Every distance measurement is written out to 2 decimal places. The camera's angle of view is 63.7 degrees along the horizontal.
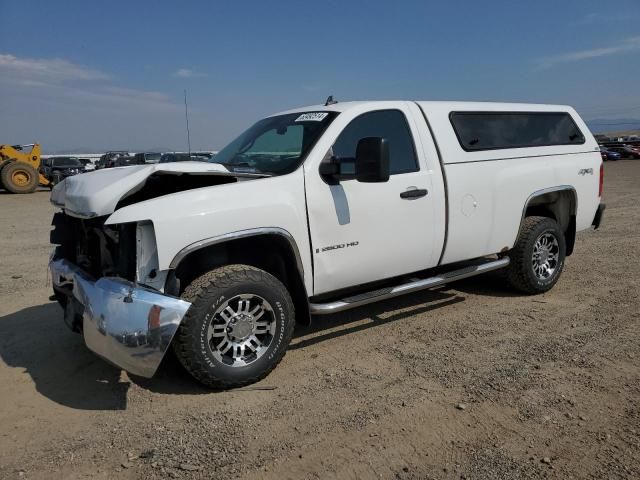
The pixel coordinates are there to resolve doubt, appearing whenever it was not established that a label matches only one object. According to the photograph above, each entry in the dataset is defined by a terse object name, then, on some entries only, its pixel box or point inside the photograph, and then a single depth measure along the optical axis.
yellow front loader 21.39
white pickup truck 3.21
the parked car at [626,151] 46.75
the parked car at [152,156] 28.68
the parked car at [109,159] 27.80
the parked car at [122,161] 25.85
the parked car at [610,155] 45.46
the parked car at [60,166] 25.00
